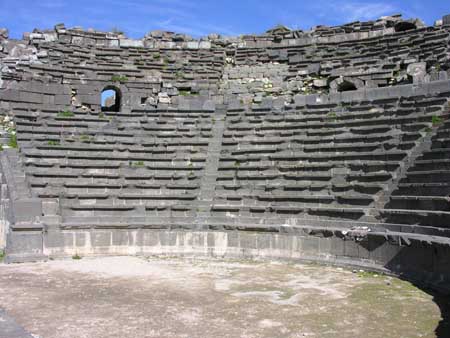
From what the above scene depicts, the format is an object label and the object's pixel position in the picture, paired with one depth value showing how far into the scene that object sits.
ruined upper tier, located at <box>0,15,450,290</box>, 11.66
